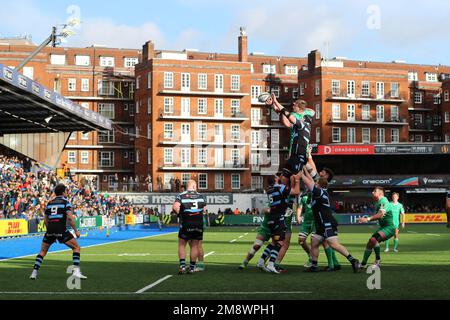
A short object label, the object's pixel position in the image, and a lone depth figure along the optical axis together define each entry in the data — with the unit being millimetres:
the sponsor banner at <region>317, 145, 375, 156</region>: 89562
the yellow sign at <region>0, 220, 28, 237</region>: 38781
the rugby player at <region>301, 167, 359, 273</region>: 17109
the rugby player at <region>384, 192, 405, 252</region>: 25539
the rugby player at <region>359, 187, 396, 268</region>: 17734
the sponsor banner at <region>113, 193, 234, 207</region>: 86188
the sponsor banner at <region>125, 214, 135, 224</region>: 63234
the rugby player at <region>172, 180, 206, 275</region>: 17328
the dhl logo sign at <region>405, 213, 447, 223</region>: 72188
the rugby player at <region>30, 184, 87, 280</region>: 16359
